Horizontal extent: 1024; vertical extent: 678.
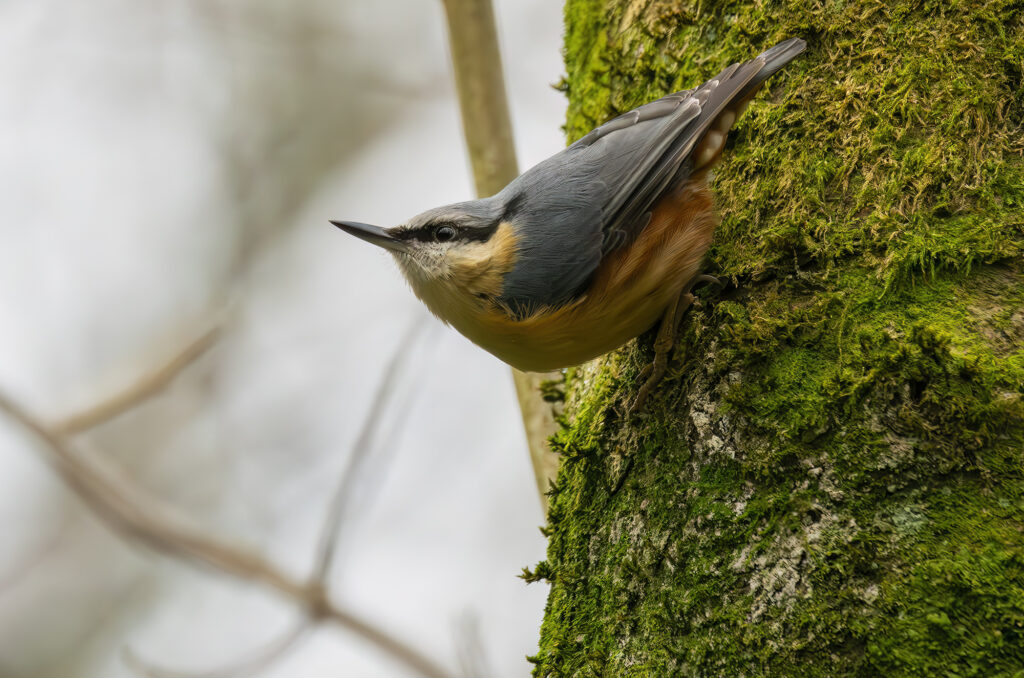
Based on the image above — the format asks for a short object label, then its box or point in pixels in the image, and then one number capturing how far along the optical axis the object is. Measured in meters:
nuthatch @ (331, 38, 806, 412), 4.18
